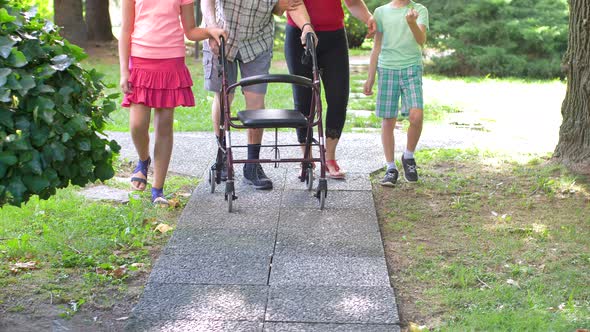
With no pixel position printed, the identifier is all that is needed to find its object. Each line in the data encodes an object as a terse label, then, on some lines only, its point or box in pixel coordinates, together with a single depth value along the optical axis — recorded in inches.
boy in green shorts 458.0
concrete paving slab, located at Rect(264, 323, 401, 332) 277.2
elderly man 430.2
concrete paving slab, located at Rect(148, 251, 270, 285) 319.8
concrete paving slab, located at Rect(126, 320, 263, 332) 276.4
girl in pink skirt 407.1
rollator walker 390.0
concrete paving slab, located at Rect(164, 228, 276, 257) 351.9
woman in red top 456.2
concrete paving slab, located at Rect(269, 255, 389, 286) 319.5
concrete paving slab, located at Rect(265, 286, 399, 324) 285.8
